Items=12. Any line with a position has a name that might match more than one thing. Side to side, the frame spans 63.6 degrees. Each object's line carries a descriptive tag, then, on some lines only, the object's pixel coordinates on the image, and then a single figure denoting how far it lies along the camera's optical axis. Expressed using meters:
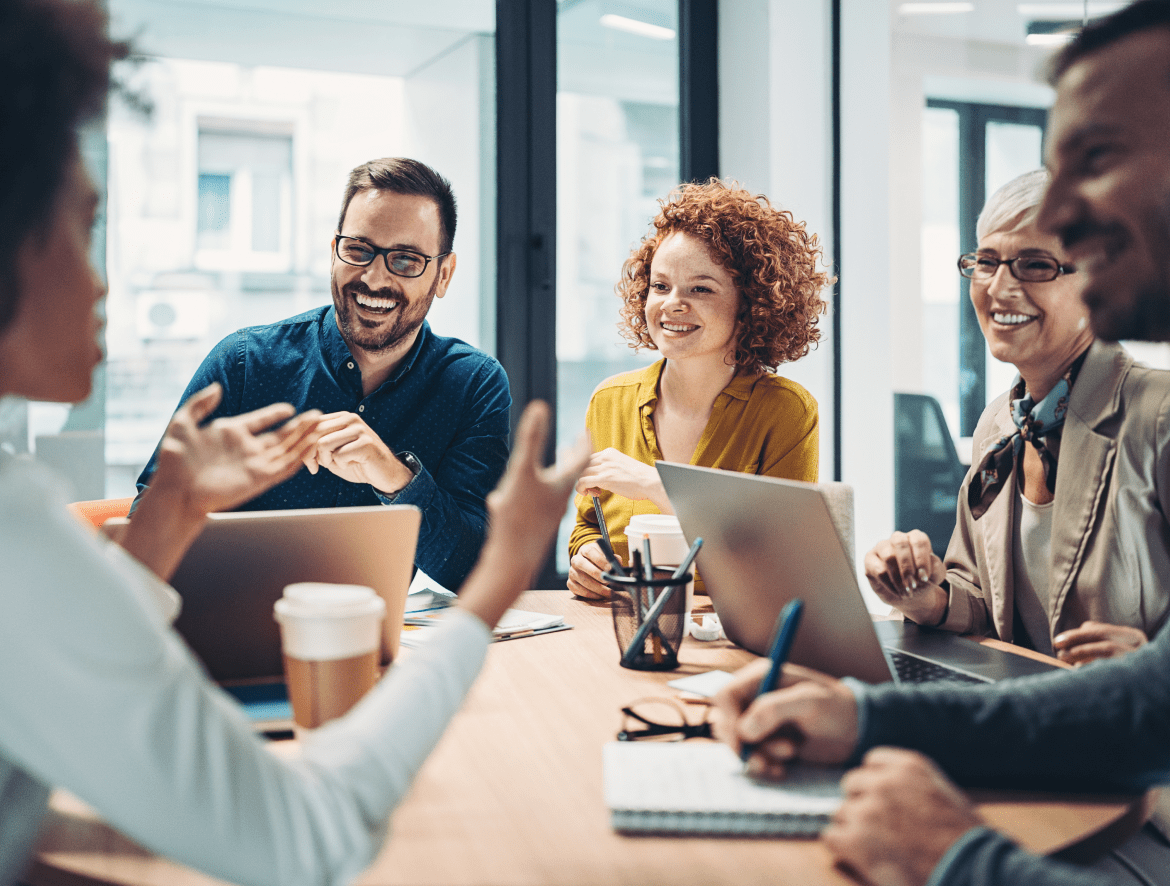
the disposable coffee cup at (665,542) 1.49
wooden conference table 0.78
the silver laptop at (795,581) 1.10
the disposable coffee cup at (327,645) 1.00
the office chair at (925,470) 3.34
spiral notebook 0.84
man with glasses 2.23
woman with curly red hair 2.17
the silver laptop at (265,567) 1.14
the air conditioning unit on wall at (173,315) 2.91
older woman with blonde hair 1.53
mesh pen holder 1.32
